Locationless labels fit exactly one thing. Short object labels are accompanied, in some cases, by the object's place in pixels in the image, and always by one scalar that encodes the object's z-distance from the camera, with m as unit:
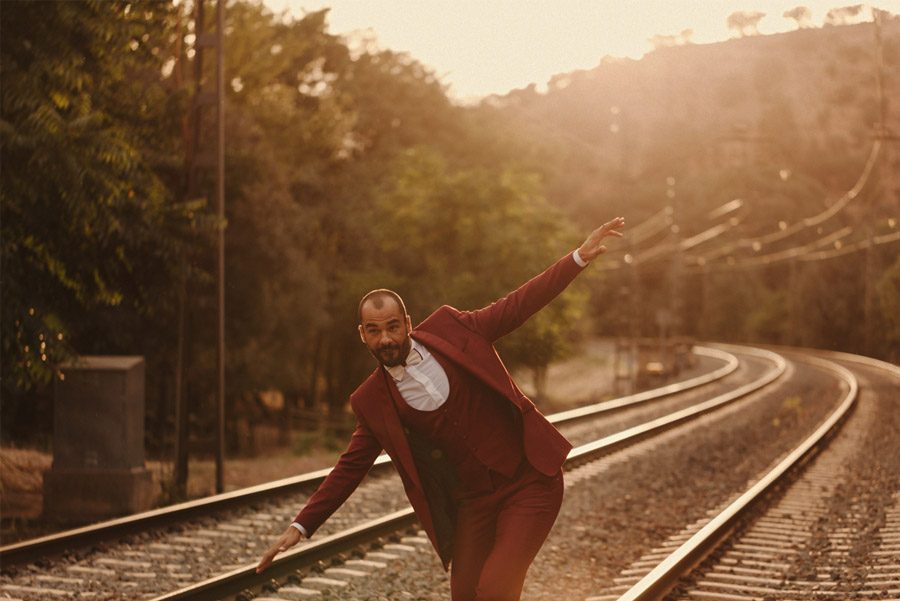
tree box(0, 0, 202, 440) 12.00
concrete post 13.55
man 5.31
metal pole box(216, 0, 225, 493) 16.41
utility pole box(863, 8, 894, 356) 40.62
